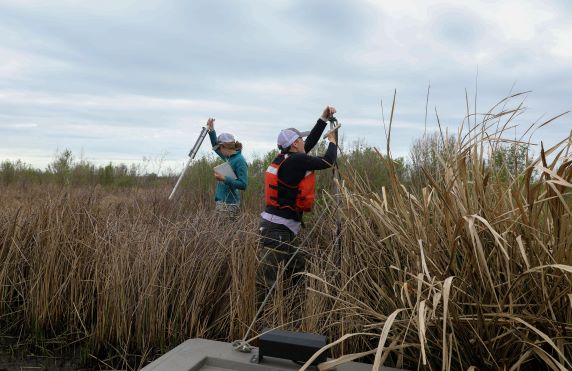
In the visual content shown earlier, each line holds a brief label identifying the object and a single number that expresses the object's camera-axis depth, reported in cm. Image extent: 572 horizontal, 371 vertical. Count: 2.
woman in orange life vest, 446
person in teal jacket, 588
